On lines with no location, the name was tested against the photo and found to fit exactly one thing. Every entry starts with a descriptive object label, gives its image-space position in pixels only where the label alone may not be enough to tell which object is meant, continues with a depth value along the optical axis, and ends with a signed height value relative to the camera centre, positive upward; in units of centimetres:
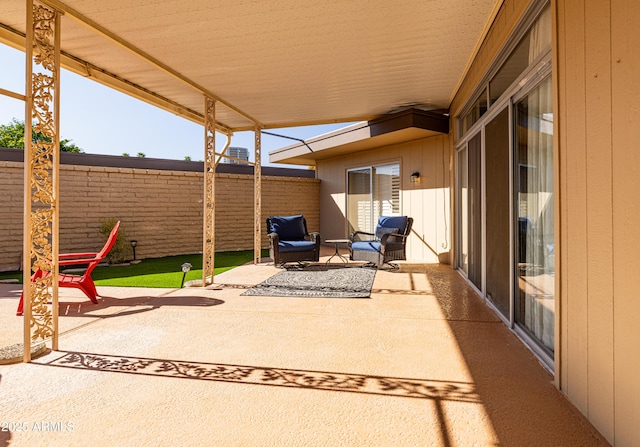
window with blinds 821 +73
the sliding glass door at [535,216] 232 +6
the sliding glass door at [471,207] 429 +22
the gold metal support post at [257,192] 700 +65
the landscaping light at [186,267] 464 -59
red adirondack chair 375 -61
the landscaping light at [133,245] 759 -47
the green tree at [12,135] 2363 +618
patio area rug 448 -88
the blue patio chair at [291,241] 613 -33
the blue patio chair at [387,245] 612 -40
